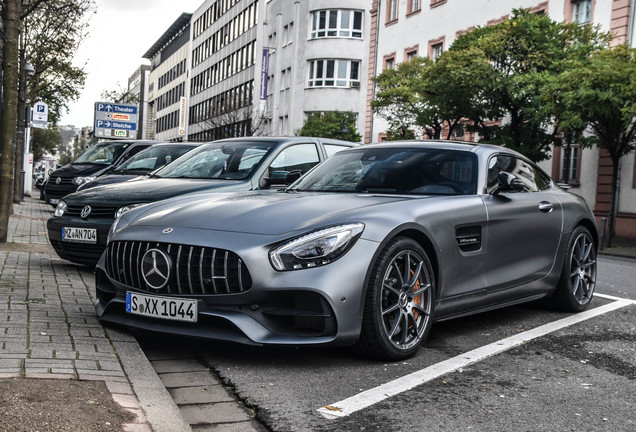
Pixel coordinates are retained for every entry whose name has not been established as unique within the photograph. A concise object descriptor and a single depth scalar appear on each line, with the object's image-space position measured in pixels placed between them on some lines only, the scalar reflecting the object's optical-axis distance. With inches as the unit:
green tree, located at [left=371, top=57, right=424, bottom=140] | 1270.9
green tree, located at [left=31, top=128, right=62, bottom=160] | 3525.6
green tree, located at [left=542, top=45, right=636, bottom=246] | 824.9
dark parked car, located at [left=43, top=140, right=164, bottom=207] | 689.6
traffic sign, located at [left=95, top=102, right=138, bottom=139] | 1466.5
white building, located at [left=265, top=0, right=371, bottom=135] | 2038.6
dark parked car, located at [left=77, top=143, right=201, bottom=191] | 490.0
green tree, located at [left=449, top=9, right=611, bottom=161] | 985.5
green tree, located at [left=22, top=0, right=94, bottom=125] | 932.6
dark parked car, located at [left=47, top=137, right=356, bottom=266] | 326.6
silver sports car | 183.6
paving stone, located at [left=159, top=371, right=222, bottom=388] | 177.0
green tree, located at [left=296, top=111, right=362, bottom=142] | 1780.3
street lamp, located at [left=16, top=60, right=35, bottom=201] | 888.4
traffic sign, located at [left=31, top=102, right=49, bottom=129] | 960.3
